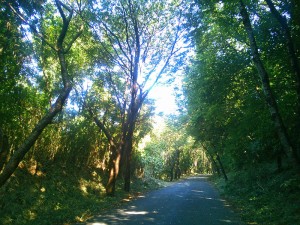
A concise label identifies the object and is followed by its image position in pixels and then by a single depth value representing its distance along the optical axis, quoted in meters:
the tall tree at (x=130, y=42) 18.32
